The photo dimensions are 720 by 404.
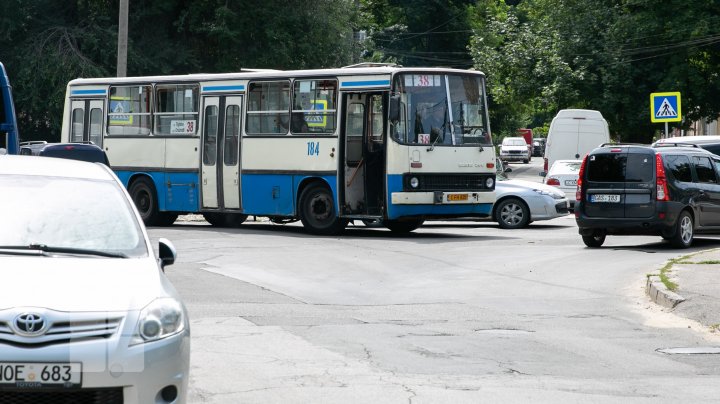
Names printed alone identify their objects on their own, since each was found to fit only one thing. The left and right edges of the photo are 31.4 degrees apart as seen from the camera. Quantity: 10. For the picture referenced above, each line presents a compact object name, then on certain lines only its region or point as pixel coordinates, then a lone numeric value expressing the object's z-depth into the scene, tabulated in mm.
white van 38938
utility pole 31781
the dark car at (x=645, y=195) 20656
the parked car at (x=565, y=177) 32375
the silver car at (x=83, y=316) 6090
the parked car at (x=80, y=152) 19766
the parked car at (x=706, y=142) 27980
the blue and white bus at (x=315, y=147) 22766
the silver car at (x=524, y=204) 26688
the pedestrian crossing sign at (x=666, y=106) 29016
